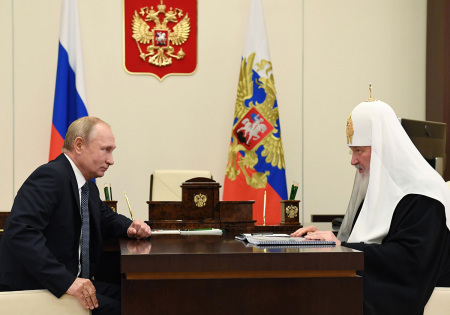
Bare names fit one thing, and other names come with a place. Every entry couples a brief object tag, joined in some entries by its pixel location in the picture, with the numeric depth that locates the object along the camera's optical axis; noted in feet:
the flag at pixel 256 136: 18.25
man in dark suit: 7.38
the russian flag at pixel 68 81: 17.70
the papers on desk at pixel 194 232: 9.29
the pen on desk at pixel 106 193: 11.75
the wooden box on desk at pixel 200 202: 10.32
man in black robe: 7.71
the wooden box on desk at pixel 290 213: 11.20
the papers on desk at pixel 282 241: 7.18
